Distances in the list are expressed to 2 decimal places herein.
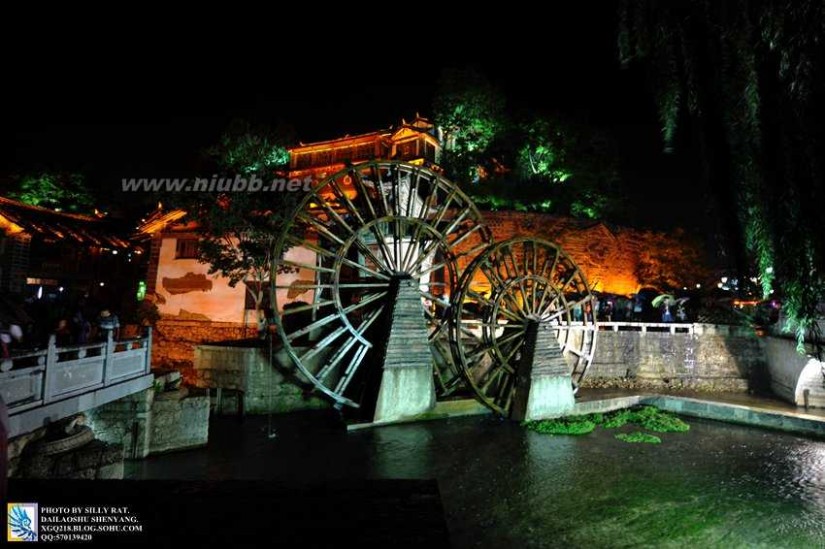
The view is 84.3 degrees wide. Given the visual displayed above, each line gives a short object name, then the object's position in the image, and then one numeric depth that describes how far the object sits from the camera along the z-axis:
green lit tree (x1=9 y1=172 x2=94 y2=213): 24.47
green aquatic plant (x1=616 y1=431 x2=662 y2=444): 10.09
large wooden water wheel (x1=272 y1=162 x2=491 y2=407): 11.27
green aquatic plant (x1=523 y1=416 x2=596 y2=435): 10.66
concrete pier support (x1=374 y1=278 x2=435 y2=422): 10.55
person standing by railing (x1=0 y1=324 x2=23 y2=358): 6.09
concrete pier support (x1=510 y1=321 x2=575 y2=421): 11.62
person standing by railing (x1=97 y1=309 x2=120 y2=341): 8.94
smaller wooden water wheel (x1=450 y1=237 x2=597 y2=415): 12.21
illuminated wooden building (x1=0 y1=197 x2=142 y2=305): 16.03
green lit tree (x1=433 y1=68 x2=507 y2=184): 26.59
